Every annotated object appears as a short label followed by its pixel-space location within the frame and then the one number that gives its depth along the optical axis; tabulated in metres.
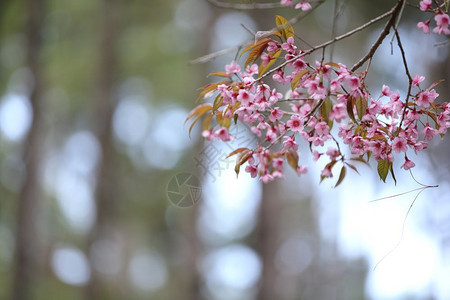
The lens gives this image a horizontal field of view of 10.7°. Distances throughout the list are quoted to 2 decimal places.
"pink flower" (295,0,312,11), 3.15
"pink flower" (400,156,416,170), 3.12
